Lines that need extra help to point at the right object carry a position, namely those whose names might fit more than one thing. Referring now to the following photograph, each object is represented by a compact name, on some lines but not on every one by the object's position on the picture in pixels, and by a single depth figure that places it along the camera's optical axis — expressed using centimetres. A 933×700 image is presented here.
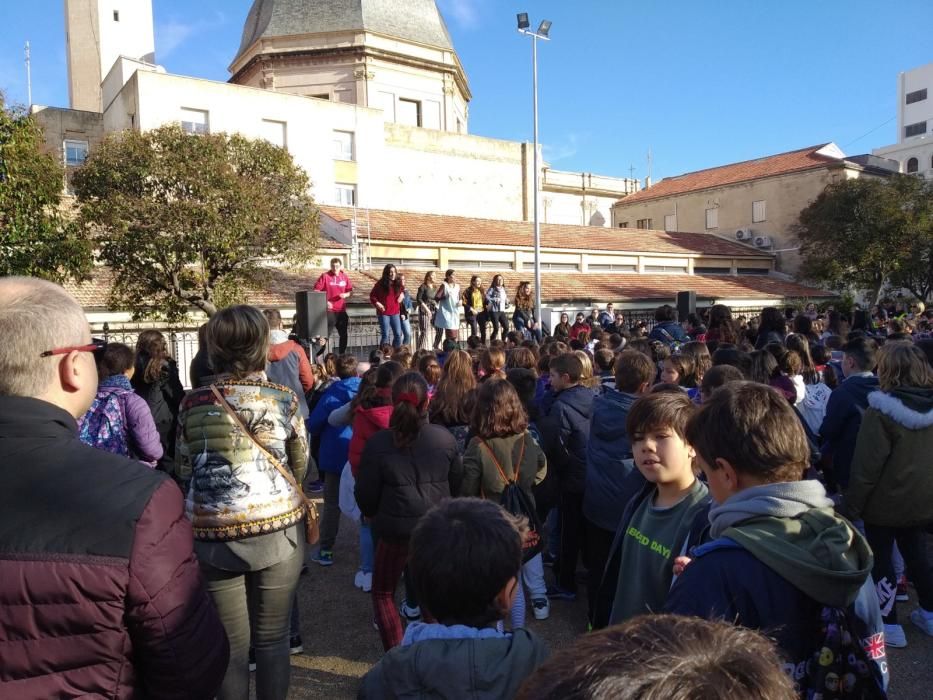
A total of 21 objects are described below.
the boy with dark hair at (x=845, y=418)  450
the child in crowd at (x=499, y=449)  408
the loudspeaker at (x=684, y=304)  1717
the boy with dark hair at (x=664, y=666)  78
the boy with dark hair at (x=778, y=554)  170
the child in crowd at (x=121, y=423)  418
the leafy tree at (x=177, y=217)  1491
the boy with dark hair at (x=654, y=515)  260
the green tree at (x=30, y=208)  987
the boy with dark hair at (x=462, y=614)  167
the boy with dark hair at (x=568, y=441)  493
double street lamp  1962
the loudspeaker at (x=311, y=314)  1164
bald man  150
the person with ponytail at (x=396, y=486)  390
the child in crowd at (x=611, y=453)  421
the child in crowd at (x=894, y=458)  388
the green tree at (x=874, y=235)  2850
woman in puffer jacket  283
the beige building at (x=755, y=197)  3750
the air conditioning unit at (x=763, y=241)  3825
